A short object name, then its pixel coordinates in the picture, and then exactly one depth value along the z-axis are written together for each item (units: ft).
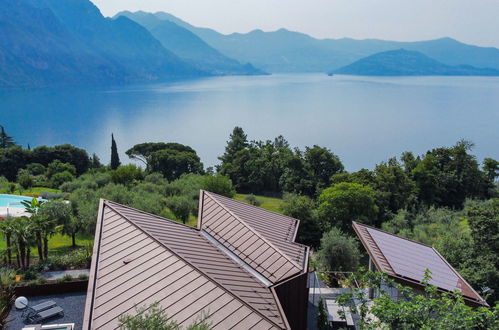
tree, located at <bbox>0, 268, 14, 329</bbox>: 48.55
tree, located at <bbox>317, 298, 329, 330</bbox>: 43.94
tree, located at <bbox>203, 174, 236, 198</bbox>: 113.29
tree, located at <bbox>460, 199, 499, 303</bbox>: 53.16
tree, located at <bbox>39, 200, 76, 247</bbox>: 78.33
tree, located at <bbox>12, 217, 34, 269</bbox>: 61.72
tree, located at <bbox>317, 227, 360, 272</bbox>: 67.10
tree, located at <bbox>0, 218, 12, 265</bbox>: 61.93
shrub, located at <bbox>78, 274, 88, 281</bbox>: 58.95
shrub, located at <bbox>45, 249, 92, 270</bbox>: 66.09
